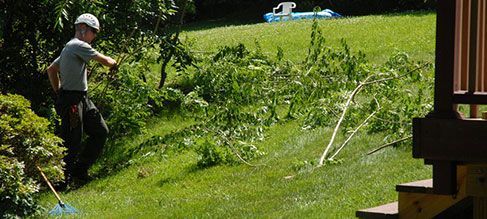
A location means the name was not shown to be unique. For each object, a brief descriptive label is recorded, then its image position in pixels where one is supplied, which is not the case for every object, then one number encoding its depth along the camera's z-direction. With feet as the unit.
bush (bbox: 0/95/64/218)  33.86
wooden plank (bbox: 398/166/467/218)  21.36
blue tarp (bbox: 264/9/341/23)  89.46
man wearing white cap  37.91
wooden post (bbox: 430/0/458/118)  19.45
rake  34.81
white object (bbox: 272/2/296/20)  96.03
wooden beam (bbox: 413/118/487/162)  19.12
